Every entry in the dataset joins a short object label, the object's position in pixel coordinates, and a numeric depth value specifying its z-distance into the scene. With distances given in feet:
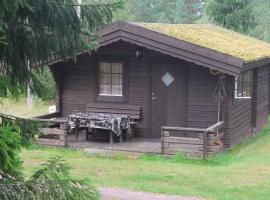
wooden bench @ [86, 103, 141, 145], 52.49
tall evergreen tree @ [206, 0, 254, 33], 94.78
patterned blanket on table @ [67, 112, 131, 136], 48.52
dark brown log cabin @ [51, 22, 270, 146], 47.91
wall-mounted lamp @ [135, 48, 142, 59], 51.80
